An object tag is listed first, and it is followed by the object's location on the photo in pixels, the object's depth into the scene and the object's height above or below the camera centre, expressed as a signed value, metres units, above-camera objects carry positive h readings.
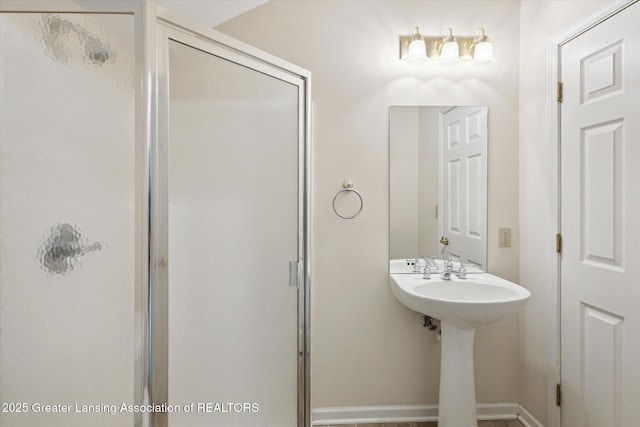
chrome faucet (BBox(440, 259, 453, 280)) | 1.97 -0.33
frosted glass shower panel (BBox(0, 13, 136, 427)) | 0.93 -0.02
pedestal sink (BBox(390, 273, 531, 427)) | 1.62 -0.47
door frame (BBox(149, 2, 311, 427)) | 0.97 +0.16
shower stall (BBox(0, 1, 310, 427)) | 0.93 +0.00
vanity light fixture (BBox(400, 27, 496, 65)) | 1.92 +0.88
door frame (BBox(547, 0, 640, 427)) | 1.74 -0.08
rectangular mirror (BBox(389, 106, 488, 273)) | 2.04 +0.14
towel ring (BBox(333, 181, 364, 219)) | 2.03 +0.09
